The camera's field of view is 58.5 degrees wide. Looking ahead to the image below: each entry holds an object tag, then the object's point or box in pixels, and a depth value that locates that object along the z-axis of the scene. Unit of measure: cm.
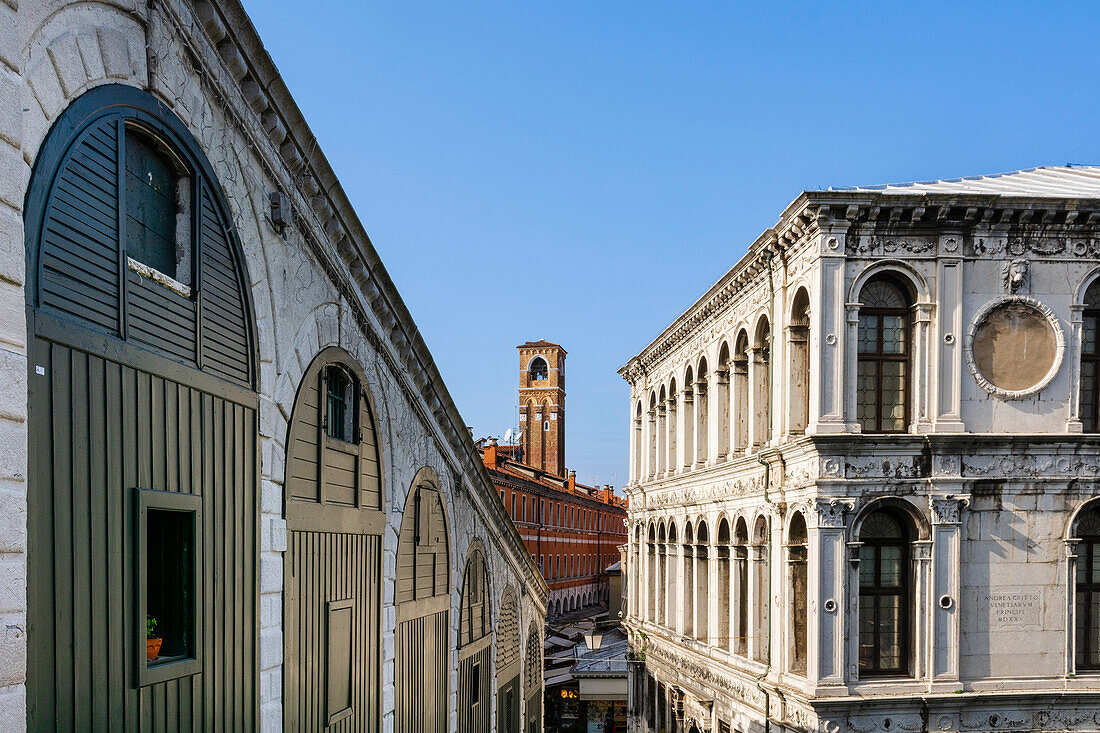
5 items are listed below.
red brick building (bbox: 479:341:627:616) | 5953
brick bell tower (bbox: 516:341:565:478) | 8638
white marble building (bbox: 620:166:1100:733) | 1625
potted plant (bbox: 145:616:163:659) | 620
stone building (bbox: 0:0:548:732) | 492
